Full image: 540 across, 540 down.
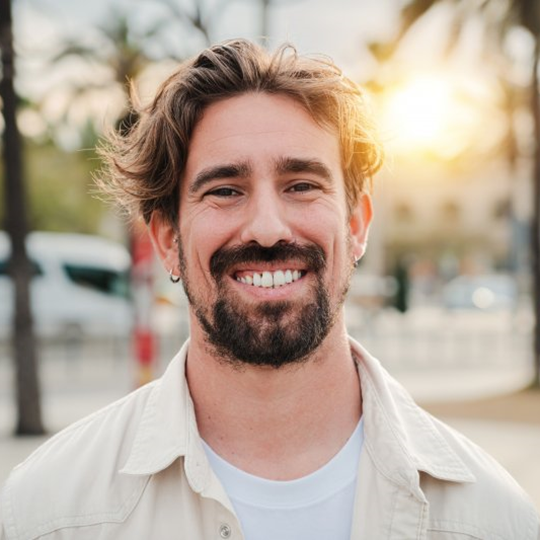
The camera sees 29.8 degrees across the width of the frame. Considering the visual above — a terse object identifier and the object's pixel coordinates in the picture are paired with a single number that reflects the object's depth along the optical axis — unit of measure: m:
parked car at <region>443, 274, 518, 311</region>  40.06
